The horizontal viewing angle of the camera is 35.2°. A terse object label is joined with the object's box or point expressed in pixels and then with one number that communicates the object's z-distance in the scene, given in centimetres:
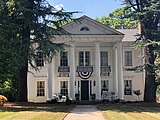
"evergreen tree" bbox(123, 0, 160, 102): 2316
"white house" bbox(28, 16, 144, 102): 2643
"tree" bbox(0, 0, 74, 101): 1981
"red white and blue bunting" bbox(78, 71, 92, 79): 2818
